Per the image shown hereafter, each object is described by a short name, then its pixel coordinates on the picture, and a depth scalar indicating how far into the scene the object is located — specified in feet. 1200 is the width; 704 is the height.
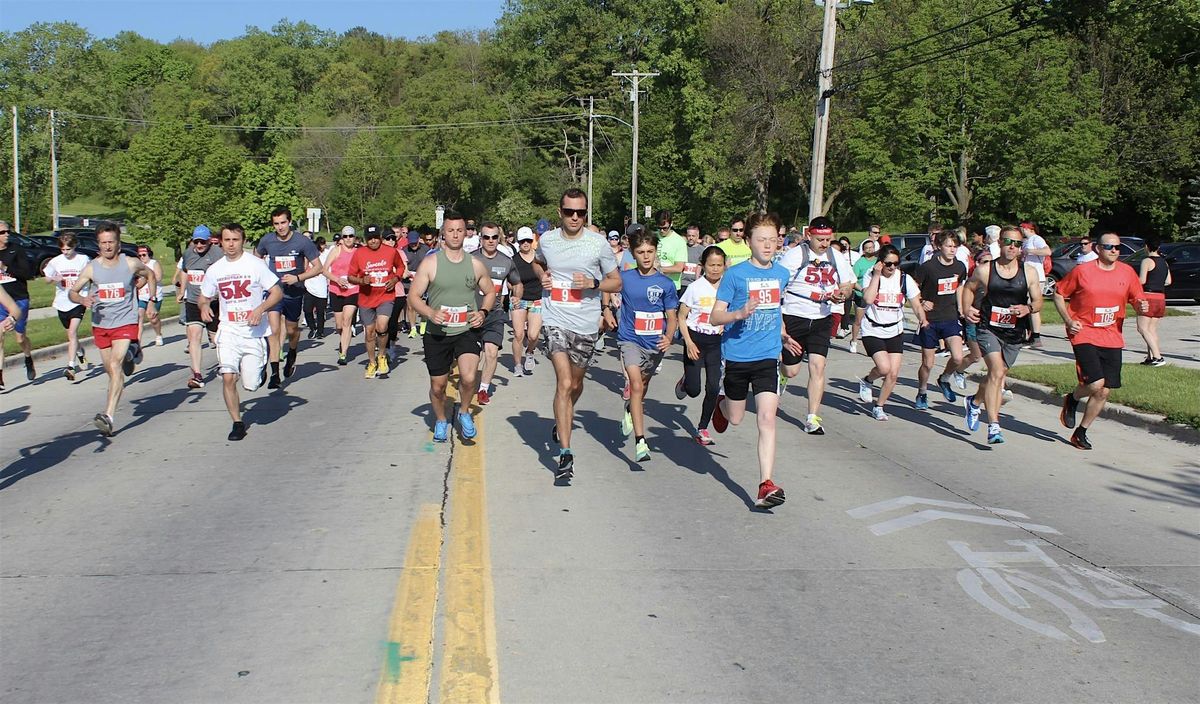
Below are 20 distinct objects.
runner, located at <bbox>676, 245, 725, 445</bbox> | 32.65
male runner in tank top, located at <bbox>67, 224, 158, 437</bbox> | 35.73
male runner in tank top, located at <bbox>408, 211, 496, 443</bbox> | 30.27
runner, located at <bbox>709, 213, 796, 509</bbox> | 25.63
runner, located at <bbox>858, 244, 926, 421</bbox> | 38.17
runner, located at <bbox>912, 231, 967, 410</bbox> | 40.81
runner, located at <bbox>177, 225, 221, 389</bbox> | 43.32
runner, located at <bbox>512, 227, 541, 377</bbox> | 47.19
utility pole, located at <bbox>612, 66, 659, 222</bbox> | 174.61
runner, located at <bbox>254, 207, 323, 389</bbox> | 46.39
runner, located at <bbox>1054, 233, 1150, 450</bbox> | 32.89
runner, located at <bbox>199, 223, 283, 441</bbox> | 32.73
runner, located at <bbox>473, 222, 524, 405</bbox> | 38.93
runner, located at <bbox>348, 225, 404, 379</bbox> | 48.19
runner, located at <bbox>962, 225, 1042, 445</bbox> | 33.50
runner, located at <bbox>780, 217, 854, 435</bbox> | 35.04
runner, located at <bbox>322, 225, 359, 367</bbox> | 51.11
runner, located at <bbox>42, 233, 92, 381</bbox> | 48.39
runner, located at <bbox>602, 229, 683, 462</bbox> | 30.45
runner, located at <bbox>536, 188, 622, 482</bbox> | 27.37
